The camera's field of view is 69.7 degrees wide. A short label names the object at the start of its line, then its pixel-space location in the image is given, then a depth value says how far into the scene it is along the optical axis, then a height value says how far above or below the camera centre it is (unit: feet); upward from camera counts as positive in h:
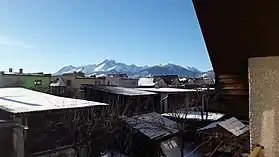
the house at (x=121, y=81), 94.64 -2.08
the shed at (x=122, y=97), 41.77 -4.51
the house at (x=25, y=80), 68.17 -0.97
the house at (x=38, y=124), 25.25 -6.24
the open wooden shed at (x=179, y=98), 50.72 -5.83
